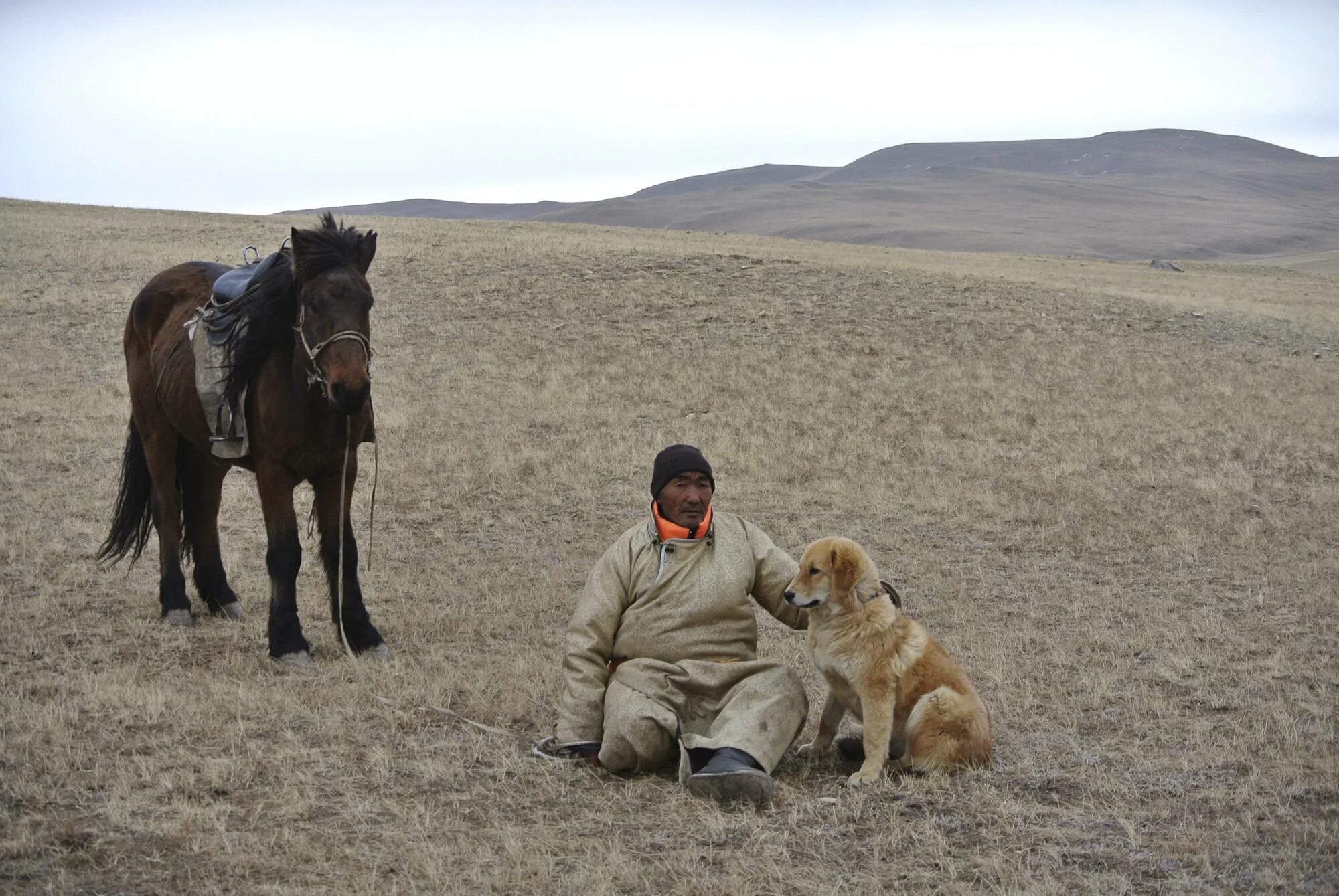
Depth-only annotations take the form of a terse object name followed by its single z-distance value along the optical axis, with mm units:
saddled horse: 6738
